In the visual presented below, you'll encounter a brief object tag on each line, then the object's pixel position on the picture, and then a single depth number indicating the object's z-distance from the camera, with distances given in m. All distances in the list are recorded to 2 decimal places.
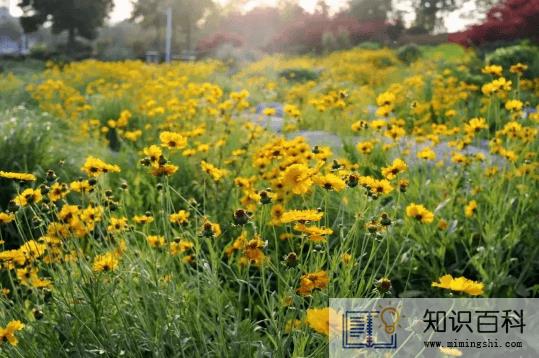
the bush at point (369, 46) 20.92
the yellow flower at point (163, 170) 1.71
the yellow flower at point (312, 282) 1.37
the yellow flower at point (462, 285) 1.33
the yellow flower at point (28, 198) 1.78
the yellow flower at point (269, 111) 3.16
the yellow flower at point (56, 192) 1.99
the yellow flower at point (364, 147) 2.68
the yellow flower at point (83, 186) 1.92
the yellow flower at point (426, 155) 2.85
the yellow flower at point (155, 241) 2.17
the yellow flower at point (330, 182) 1.63
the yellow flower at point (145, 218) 2.01
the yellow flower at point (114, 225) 1.91
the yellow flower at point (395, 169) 1.99
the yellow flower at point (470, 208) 2.73
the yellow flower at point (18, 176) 1.72
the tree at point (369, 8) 33.47
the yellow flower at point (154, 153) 1.73
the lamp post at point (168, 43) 23.36
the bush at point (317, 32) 23.28
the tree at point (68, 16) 30.05
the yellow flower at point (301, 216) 1.47
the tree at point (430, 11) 33.22
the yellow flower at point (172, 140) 1.92
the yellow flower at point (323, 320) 1.17
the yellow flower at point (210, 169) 2.29
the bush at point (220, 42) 24.39
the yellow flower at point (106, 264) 1.76
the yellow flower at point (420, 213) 1.87
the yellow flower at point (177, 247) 1.96
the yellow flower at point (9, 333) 1.43
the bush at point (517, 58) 9.20
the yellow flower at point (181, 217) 2.06
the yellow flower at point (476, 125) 2.90
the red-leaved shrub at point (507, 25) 11.58
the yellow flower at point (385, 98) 2.80
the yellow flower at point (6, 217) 1.79
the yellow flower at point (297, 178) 1.64
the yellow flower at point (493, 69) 3.10
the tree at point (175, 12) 31.47
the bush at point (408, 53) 16.48
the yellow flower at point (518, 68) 3.10
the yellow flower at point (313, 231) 1.45
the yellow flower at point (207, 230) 1.59
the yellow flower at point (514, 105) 2.91
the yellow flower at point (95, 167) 1.87
